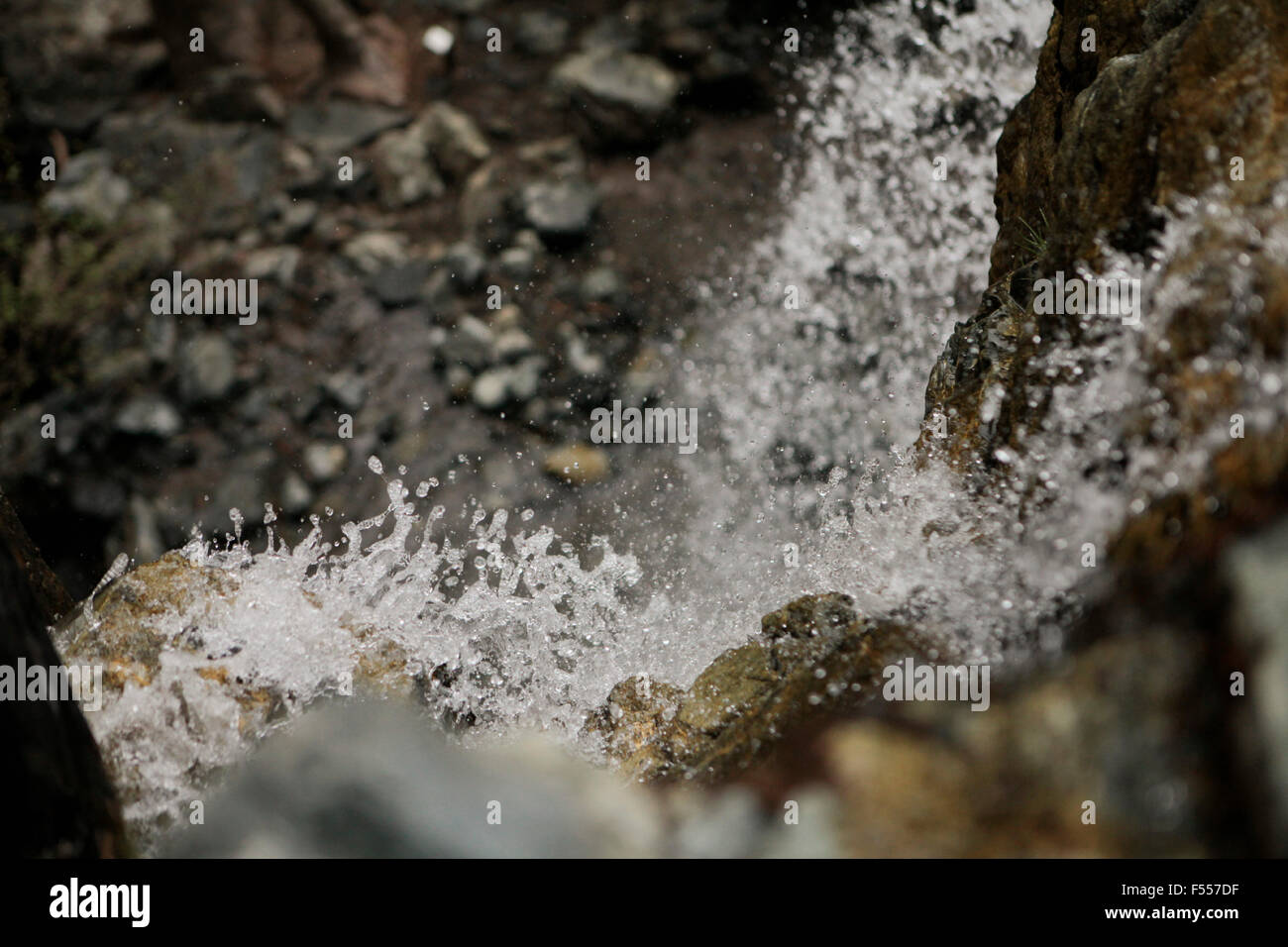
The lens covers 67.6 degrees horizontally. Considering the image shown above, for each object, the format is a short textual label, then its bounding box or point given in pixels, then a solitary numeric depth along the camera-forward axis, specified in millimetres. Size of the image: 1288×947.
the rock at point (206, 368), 4289
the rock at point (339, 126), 4664
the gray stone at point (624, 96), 4520
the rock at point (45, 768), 1440
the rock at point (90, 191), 4629
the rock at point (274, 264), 4500
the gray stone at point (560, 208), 4391
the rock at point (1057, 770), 1080
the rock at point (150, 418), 4230
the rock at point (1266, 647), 979
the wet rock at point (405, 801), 1596
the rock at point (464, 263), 4363
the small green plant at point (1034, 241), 2174
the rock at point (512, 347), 4172
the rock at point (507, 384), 4117
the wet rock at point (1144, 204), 1401
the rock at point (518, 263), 4344
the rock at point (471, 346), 4199
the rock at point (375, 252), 4469
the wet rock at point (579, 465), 3986
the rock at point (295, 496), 4055
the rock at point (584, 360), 4133
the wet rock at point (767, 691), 1746
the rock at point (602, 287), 4285
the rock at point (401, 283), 4395
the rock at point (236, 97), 4793
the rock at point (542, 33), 4758
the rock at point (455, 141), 4605
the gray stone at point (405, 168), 4574
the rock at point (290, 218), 4570
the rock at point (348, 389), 4230
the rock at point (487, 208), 4422
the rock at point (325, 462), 4102
